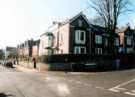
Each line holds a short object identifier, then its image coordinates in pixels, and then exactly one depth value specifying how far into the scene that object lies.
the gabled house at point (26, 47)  38.17
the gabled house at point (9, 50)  61.53
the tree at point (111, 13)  16.97
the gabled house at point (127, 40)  24.87
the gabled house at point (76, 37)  19.59
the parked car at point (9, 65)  25.72
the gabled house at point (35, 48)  33.55
